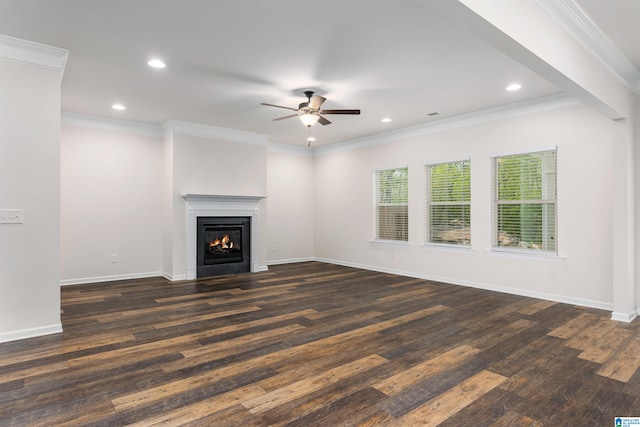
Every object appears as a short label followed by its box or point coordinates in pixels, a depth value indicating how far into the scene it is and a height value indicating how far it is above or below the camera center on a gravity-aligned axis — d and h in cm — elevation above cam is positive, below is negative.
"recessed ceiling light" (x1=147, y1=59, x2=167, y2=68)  381 +159
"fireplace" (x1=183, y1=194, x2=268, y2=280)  643 -6
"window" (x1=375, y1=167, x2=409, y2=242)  694 +18
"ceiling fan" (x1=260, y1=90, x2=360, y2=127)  456 +132
